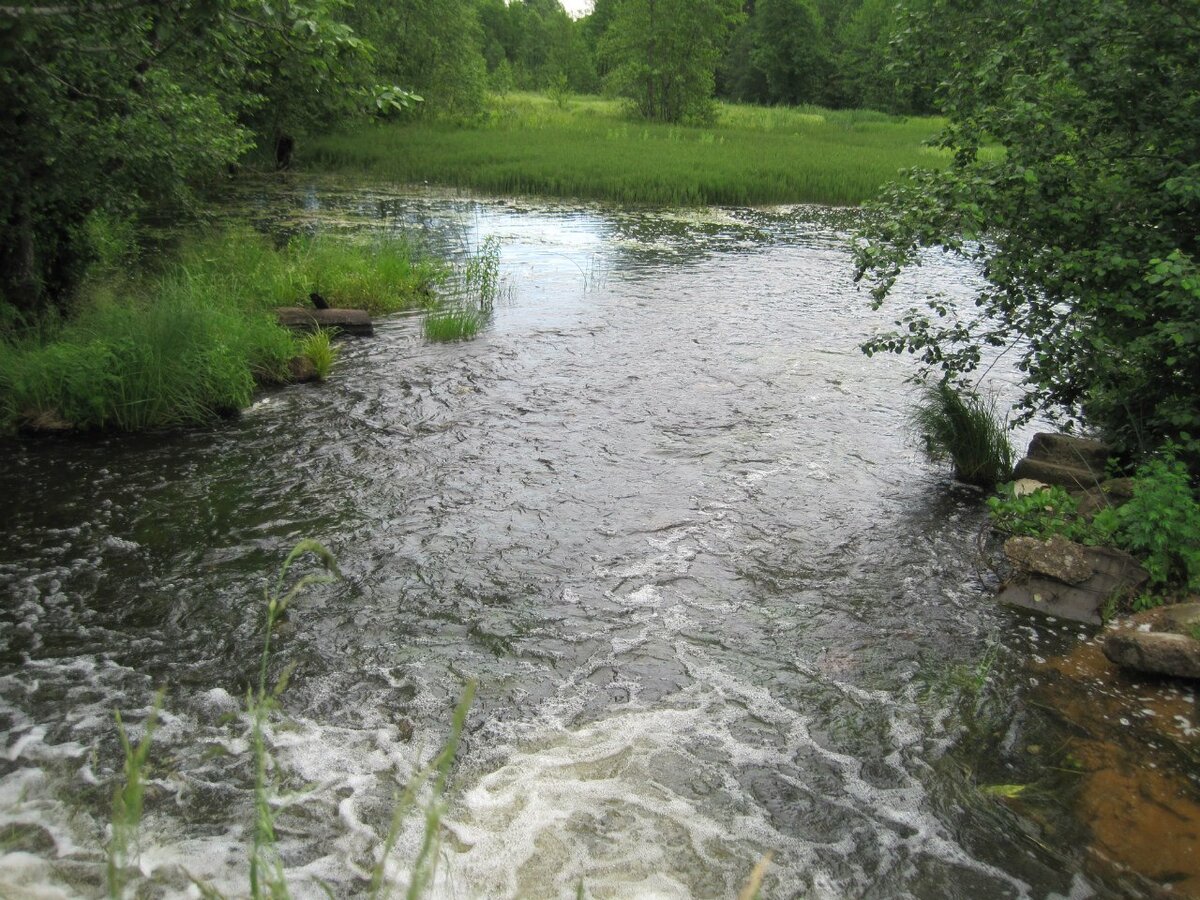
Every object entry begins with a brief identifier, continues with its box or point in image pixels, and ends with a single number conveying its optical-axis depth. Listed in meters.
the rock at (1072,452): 7.58
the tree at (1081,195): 6.36
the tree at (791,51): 71.75
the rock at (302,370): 10.17
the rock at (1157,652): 5.14
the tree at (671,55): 45.38
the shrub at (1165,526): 5.82
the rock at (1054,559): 6.13
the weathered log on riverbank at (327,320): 11.32
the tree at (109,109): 7.00
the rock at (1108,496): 6.70
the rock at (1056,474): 7.43
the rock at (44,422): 8.29
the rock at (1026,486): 7.33
